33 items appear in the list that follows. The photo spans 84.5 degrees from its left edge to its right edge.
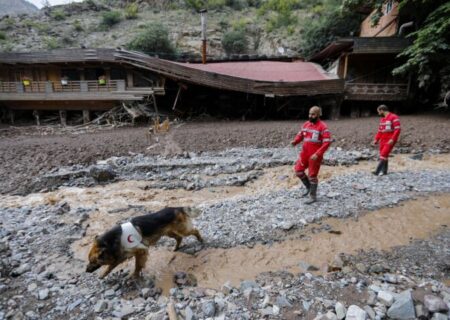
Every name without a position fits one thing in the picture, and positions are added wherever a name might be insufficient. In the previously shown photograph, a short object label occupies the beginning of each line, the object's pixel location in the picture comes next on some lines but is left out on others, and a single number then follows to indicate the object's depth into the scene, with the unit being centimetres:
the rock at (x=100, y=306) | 309
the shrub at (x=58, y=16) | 3722
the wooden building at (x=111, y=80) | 1636
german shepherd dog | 327
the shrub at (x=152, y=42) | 2747
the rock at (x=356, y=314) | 267
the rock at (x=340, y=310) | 274
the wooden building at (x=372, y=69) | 1541
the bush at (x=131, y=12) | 3769
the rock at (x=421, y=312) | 265
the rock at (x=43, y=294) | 336
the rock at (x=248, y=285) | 336
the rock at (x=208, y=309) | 291
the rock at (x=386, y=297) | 285
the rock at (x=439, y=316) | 260
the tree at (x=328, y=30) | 2519
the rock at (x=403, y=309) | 266
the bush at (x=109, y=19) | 3535
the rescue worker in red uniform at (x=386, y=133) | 649
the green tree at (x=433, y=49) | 1139
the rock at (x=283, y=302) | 296
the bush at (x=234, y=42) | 3077
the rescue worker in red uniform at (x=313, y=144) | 482
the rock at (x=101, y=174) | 838
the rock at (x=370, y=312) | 272
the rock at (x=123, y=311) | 298
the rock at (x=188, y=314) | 288
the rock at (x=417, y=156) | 882
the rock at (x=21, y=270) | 387
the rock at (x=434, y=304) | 269
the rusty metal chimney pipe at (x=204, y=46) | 2263
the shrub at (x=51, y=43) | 2942
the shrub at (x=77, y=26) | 3416
